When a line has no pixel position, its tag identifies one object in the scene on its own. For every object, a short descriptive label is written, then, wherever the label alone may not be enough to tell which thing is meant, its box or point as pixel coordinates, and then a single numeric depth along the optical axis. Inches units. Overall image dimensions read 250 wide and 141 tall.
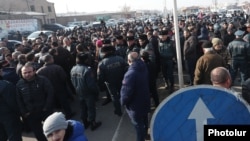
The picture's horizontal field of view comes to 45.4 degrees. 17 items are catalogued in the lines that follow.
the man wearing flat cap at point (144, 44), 324.2
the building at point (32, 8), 2053.5
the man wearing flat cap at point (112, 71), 284.4
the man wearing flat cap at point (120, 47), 364.5
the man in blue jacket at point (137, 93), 204.1
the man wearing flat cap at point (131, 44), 333.0
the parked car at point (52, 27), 1604.3
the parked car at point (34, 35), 1078.1
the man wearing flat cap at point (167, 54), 339.3
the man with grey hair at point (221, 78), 122.4
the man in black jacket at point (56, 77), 281.6
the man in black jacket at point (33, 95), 221.8
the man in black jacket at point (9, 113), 217.6
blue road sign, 74.0
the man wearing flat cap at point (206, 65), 235.3
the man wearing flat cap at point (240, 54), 312.5
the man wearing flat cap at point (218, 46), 275.9
